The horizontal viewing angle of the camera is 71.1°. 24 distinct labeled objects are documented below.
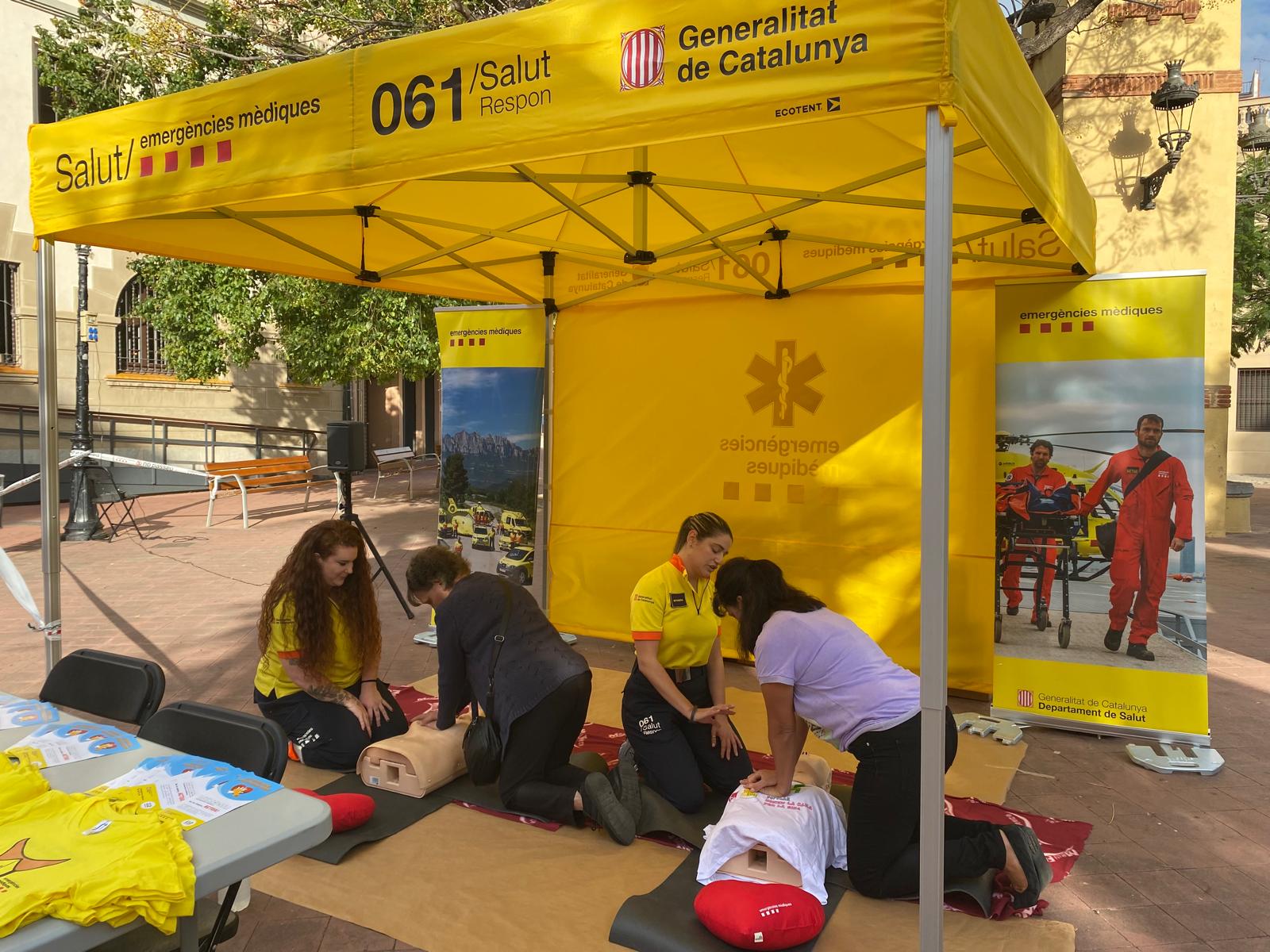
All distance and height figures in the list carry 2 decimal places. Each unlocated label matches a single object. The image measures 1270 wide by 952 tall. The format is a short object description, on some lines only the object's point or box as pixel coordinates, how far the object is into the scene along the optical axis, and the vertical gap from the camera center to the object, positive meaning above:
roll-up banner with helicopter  4.43 -0.33
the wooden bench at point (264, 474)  11.86 -0.50
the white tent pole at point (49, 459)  3.98 -0.10
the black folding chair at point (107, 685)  2.90 -0.83
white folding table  1.48 -0.82
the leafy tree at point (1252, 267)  14.97 +3.01
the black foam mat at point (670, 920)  2.82 -1.58
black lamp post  10.29 -0.41
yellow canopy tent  2.27 +1.05
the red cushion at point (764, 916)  2.74 -1.48
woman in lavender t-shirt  2.94 -0.98
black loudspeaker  6.48 -0.04
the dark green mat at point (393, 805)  3.41 -1.57
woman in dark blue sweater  3.50 -0.99
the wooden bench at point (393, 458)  13.59 -0.30
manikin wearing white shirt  2.98 -1.37
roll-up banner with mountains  6.45 +0.02
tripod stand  6.50 -0.47
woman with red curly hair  3.90 -0.98
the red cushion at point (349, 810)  3.47 -1.47
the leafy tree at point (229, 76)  10.12 +4.41
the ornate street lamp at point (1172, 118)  10.22 +4.04
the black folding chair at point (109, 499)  10.28 -0.79
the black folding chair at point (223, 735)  2.39 -0.84
